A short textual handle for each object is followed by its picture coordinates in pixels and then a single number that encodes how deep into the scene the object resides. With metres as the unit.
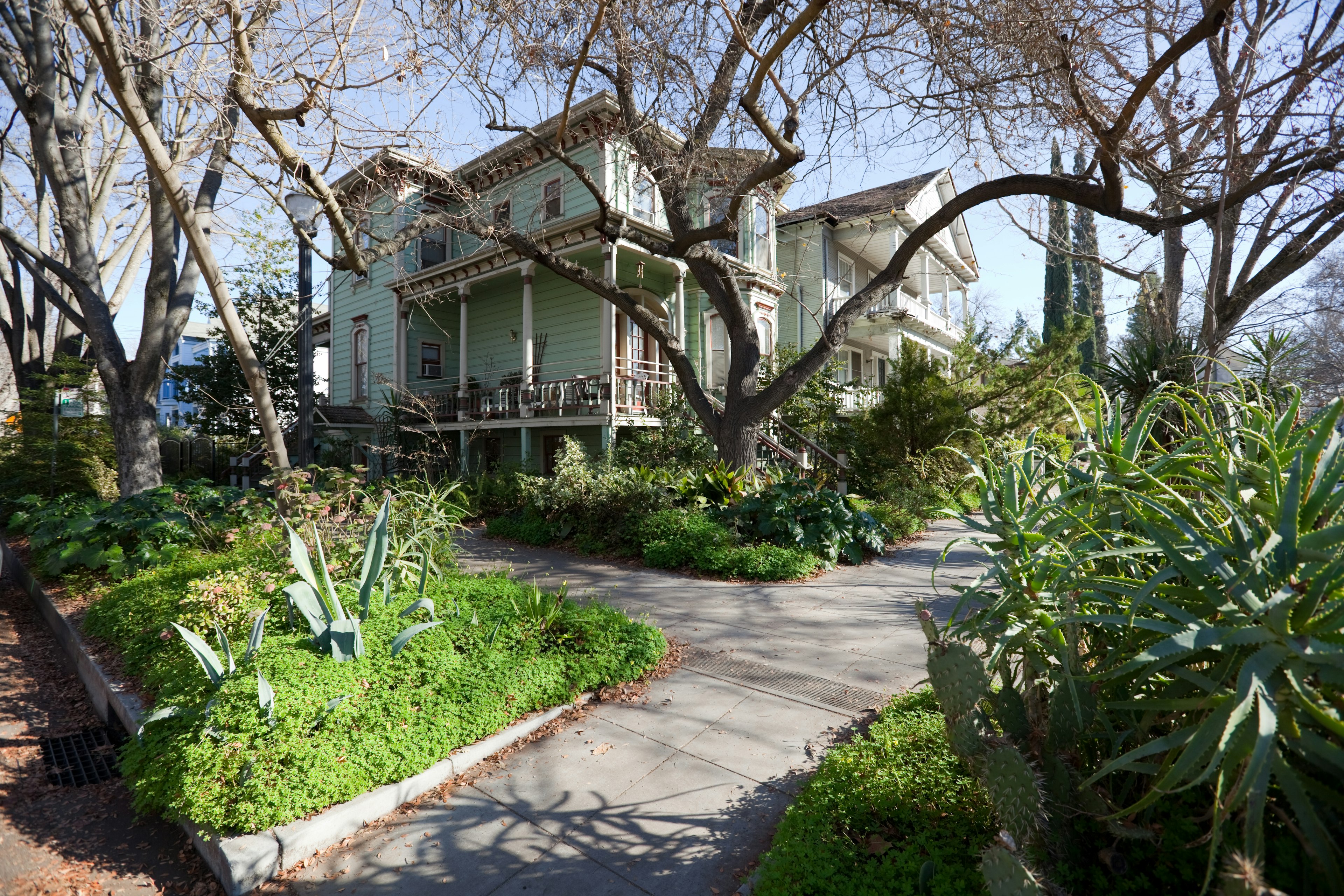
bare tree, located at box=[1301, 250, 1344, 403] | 8.38
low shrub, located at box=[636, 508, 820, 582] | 7.29
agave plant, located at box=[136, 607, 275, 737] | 2.95
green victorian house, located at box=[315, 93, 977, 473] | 12.73
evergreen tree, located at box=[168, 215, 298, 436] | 16.66
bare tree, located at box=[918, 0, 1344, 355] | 5.56
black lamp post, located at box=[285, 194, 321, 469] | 6.51
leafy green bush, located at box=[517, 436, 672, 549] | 9.02
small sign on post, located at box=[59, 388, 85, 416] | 12.36
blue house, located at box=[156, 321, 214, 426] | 43.34
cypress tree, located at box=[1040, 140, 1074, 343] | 9.52
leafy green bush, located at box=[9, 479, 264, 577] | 6.42
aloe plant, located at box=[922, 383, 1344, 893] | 1.39
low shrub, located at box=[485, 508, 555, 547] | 9.73
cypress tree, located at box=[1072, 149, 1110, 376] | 15.20
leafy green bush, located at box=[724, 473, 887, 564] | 7.96
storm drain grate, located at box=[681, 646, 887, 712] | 3.95
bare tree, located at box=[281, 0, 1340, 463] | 6.43
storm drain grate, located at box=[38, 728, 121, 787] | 3.55
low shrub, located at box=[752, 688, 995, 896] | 2.14
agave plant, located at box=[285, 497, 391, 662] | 3.45
